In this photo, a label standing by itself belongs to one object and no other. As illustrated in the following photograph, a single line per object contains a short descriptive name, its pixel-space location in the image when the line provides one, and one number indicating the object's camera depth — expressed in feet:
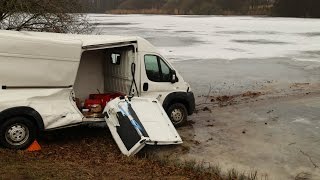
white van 30.22
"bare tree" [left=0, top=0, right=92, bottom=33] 46.03
